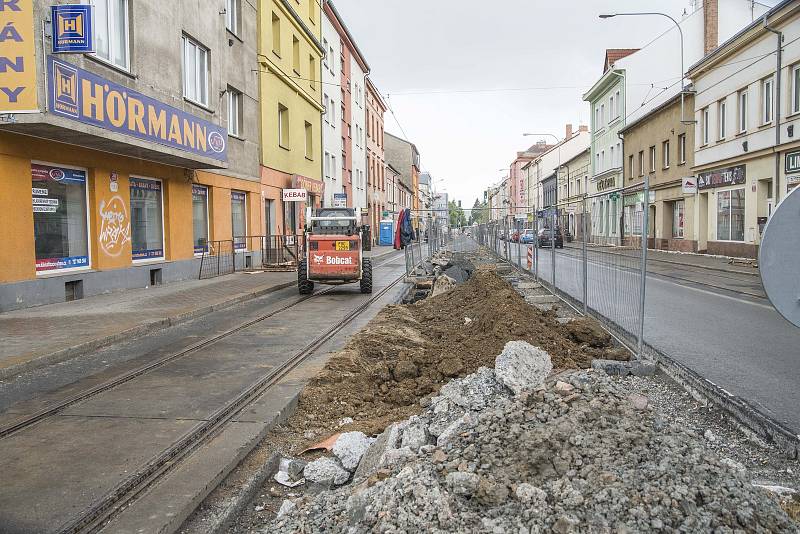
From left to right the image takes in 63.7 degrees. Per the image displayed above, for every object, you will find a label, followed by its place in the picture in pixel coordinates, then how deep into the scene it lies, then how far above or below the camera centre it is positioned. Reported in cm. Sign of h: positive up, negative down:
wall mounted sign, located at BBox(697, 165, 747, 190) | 2583 +217
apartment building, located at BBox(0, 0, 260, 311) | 1104 +186
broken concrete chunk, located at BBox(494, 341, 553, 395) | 501 -113
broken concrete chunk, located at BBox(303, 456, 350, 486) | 416 -156
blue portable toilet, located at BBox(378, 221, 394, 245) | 4888 +4
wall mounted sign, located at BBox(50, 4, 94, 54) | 1079 +348
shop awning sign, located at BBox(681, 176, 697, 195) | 2945 +201
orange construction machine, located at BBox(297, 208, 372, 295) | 1559 -57
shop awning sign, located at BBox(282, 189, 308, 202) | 2289 +141
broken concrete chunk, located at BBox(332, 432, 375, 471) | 424 -146
